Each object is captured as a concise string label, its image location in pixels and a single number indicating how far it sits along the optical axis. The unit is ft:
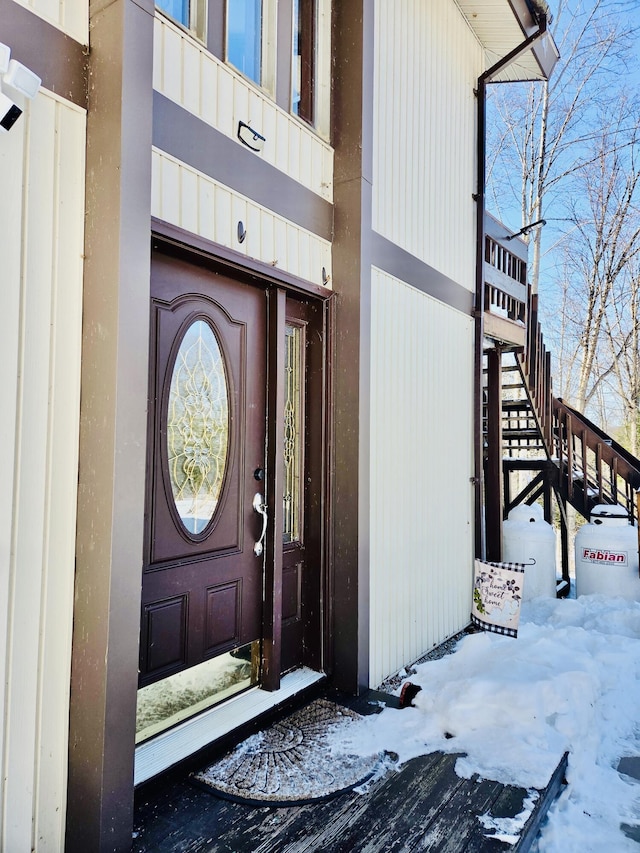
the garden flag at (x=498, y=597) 12.66
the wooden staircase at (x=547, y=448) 20.57
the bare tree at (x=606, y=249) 42.83
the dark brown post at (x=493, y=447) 20.43
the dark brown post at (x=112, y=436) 6.38
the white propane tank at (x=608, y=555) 17.85
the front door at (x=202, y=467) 8.52
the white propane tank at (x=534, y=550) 18.83
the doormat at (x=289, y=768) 7.82
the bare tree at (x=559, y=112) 41.47
